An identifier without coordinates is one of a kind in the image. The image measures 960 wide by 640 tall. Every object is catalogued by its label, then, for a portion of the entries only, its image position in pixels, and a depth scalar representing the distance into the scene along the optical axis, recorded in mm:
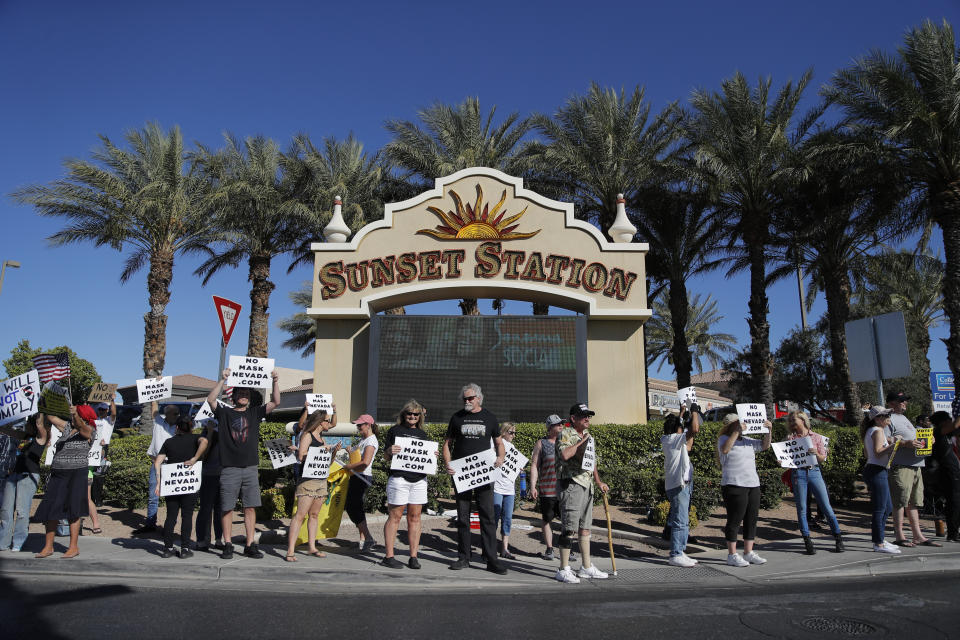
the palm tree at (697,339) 38097
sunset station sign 15086
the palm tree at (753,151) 18062
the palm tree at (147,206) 19062
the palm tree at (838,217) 16688
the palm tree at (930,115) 14742
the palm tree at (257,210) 20734
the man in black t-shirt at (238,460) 6895
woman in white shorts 6715
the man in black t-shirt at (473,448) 6742
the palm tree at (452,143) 21688
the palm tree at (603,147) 19984
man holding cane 6410
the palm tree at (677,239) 21562
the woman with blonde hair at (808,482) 7520
